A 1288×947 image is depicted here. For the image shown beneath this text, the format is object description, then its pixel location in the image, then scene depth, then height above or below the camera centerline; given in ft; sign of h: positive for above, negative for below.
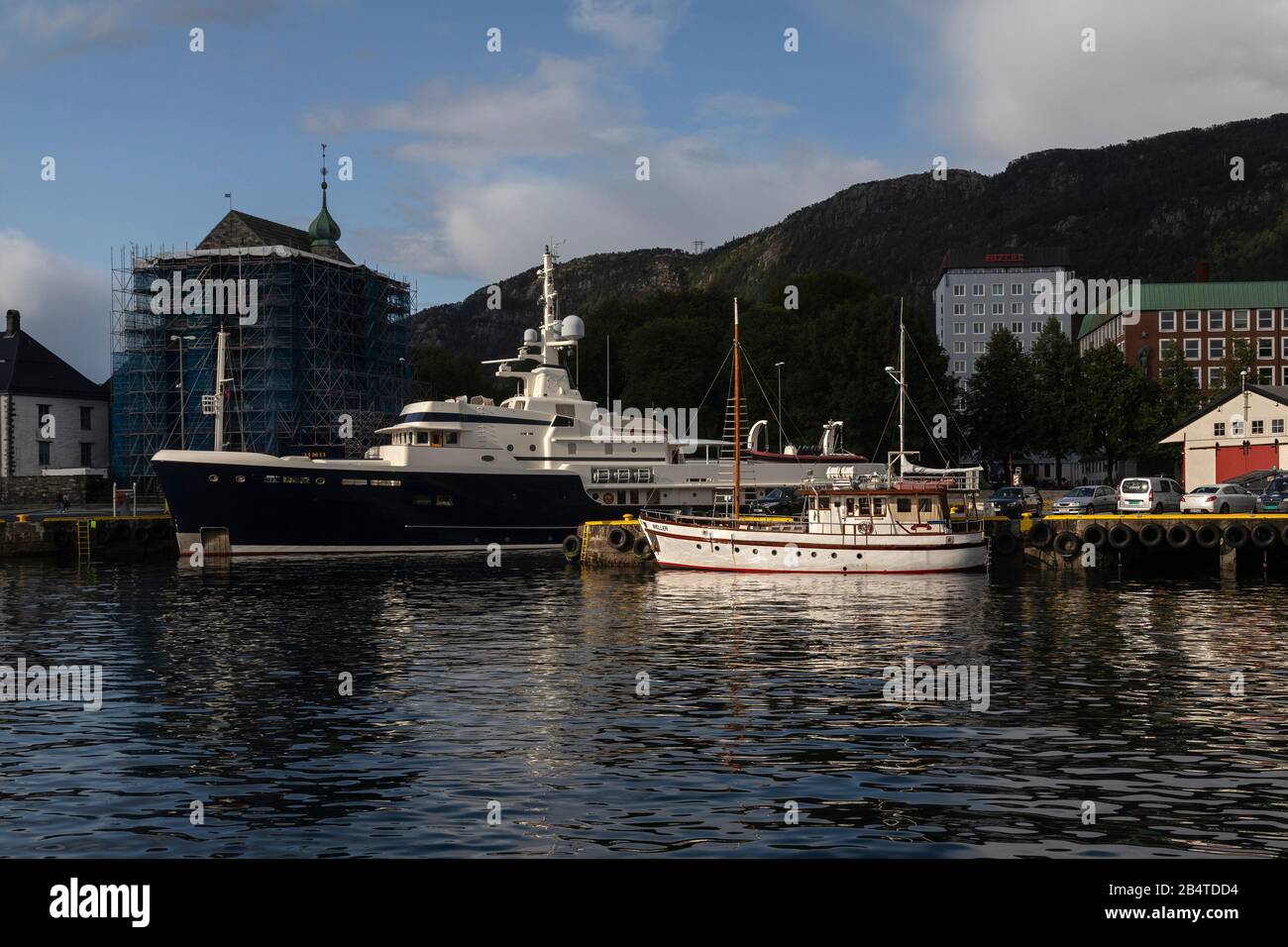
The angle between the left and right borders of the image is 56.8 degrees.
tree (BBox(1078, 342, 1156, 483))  361.51 +20.81
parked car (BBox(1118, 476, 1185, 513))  190.70 -3.74
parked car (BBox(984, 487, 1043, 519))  219.20 -5.22
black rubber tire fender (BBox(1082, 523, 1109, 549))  172.86 -8.94
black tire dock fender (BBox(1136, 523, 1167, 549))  170.50 -9.00
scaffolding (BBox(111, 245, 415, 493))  355.15 +35.49
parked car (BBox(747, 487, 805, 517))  231.96 -5.58
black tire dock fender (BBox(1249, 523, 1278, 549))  165.68 -8.90
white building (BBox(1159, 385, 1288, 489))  246.27 +7.72
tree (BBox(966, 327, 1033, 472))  363.97 +21.73
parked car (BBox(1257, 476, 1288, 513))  187.71 -4.71
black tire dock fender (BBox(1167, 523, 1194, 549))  169.48 -9.13
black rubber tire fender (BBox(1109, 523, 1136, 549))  172.14 -9.07
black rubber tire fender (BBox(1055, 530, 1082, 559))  175.32 -10.35
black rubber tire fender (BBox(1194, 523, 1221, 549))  166.40 -9.01
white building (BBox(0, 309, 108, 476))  338.75 +20.47
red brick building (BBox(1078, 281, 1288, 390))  492.95 +62.06
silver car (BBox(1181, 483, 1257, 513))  187.36 -4.60
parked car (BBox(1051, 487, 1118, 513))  206.49 -4.80
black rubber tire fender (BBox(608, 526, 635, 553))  193.16 -10.08
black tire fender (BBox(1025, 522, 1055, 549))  179.52 -9.34
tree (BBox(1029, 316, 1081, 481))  364.79 +24.24
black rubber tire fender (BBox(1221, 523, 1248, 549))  166.50 -9.03
